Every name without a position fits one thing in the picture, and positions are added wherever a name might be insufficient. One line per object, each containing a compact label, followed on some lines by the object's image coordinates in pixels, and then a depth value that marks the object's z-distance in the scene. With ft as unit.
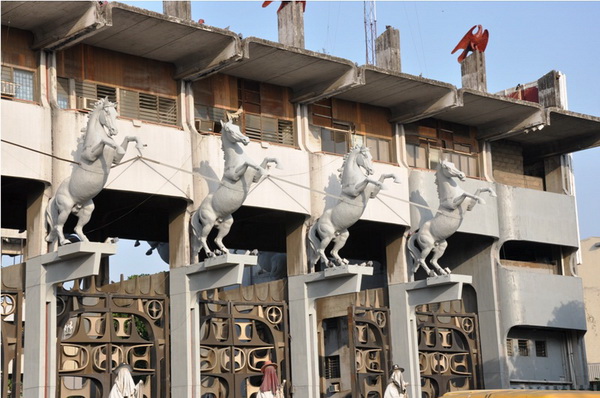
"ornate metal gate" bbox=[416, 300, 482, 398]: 124.36
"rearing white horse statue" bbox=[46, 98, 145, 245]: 93.97
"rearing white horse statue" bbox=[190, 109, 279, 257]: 101.14
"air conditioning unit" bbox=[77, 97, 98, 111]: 102.63
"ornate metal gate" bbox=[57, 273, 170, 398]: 99.30
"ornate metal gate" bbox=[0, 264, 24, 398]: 94.02
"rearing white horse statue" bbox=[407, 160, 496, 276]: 117.60
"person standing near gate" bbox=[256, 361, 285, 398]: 94.99
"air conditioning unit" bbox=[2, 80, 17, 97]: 97.25
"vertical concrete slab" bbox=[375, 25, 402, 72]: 122.62
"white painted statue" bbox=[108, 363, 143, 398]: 91.15
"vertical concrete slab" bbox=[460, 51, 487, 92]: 130.00
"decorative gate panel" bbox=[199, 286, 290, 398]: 108.88
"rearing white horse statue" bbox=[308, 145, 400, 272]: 109.50
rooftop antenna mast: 125.59
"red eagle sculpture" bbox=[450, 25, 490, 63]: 132.87
